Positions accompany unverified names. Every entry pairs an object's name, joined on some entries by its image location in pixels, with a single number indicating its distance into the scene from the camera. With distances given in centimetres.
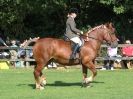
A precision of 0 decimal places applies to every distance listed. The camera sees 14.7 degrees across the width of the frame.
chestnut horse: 1828
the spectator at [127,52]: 2919
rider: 1803
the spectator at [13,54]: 3066
